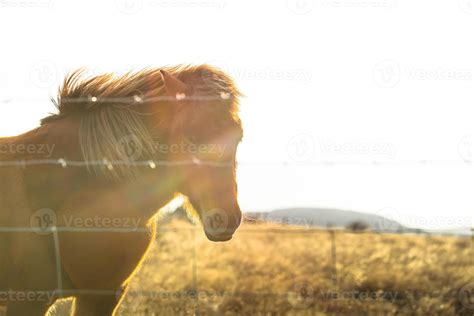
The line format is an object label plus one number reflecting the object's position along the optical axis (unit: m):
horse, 8.43
